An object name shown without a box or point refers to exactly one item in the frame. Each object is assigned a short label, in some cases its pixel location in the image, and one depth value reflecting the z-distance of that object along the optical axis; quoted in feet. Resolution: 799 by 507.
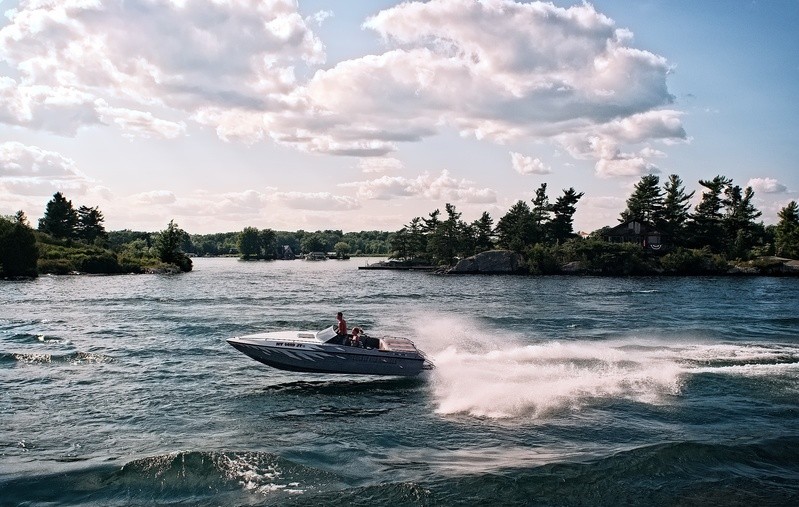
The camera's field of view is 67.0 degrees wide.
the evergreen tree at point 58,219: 428.97
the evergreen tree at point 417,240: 463.42
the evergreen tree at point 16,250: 278.05
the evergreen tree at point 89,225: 466.29
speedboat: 80.28
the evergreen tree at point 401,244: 467.93
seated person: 81.51
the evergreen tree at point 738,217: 378.06
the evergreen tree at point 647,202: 380.78
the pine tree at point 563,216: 404.16
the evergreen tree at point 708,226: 377.30
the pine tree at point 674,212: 375.25
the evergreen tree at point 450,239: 424.87
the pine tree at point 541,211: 403.13
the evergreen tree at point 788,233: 357.61
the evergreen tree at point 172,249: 401.49
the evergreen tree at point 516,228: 387.24
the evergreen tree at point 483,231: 427.33
